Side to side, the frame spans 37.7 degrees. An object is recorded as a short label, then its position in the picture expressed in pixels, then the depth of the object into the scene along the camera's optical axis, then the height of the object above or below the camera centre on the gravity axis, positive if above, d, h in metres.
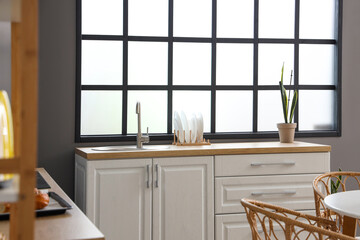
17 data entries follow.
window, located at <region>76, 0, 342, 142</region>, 4.00 +0.41
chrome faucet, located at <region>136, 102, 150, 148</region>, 3.78 -0.17
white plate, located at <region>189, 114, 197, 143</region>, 3.92 -0.10
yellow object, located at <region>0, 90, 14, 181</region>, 1.02 -0.03
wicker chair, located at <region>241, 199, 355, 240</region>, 1.85 -0.40
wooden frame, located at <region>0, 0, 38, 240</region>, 0.89 +0.00
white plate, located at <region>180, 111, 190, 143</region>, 3.91 -0.08
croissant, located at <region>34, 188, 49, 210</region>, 1.80 -0.30
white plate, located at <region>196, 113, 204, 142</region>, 3.93 -0.10
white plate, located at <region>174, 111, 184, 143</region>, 3.89 -0.09
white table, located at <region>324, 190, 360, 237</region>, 2.12 -0.38
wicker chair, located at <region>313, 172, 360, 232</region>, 2.64 -0.44
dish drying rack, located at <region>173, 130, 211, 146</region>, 3.85 -0.21
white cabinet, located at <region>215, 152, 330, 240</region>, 3.58 -0.47
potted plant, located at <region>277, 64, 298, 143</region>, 4.02 -0.06
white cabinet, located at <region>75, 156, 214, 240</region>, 3.36 -0.54
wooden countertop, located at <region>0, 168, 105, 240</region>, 1.50 -0.35
